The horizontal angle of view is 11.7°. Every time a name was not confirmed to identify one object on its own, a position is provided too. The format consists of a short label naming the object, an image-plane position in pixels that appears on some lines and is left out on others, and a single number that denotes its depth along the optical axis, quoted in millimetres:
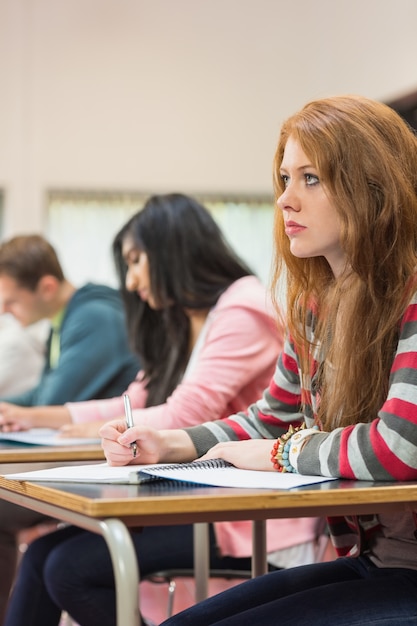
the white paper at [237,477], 2842
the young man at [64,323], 5209
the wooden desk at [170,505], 2681
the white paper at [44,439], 3835
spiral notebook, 2863
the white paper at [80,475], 2933
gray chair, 3660
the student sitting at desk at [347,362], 2952
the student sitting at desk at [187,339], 3823
